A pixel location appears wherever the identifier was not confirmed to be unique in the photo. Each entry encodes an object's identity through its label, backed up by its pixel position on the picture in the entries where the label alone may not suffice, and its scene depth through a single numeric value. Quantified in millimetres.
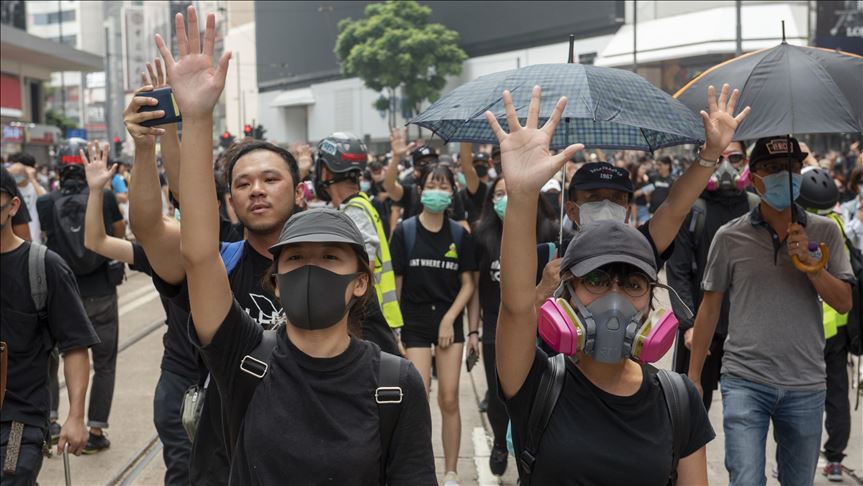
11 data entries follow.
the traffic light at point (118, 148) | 38412
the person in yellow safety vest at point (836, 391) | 6148
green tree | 64688
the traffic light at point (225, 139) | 17938
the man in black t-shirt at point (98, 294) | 7211
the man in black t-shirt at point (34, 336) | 4170
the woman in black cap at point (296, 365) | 2592
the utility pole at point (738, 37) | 22336
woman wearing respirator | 2715
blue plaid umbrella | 4113
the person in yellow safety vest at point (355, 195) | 5590
